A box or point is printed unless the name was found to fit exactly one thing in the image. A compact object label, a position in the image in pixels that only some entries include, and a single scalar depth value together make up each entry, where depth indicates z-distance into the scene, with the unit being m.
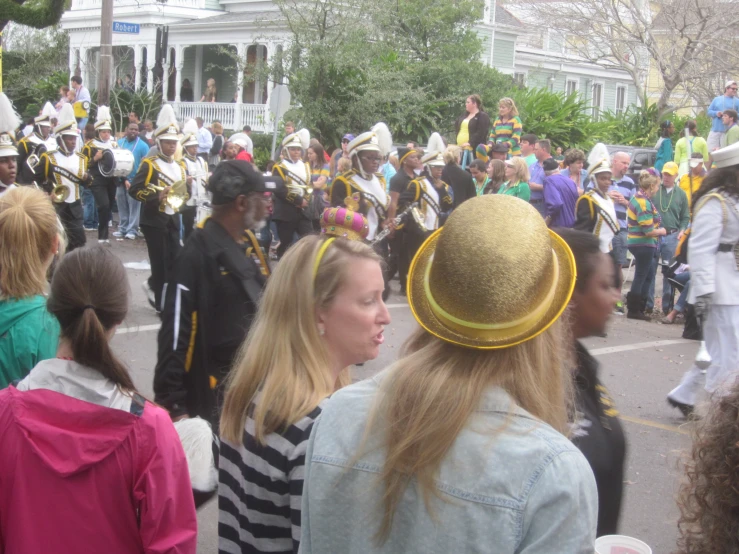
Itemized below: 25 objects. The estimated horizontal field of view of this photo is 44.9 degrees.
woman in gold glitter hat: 1.46
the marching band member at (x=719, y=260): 6.06
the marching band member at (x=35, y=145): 12.48
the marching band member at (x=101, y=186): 15.52
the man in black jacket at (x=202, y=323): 3.87
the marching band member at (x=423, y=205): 11.87
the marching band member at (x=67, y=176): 11.37
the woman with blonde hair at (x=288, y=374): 2.29
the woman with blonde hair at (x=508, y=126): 16.22
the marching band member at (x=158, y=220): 9.46
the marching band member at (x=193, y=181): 10.02
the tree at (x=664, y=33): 29.25
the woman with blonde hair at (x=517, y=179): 12.30
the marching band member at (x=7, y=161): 6.64
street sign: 19.16
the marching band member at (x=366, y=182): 9.98
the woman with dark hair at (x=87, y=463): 2.37
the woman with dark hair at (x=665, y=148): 19.61
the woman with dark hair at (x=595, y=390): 2.55
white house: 34.97
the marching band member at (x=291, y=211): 12.05
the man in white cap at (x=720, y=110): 19.38
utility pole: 19.55
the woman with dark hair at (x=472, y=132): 16.88
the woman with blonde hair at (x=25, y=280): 3.20
